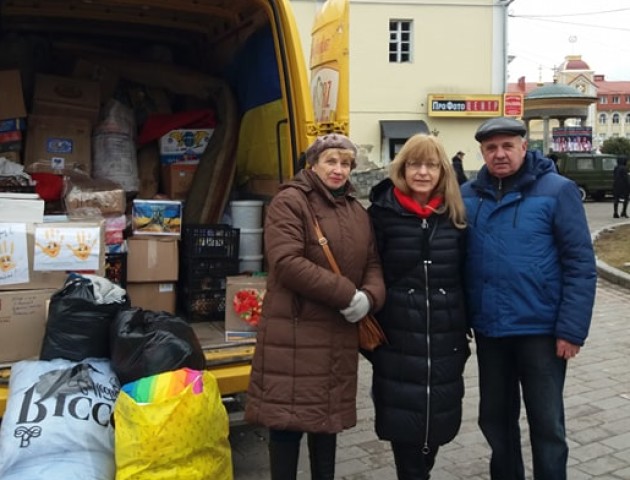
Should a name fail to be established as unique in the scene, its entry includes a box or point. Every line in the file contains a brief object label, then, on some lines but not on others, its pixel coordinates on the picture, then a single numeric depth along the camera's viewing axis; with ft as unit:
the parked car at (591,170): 77.71
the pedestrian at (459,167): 48.92
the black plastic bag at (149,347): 10.43
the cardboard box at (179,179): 17.79
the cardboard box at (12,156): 16.25
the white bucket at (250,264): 15.78
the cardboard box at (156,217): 14.84
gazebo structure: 102.01
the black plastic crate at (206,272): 14.99
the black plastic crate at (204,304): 14.97
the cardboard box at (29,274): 11.46
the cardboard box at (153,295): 14.51
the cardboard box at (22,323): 11.57
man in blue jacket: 9.39
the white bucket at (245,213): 16.11
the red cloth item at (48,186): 16.03
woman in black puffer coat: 9.53
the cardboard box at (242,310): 13.29
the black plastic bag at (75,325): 11.00
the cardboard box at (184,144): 17.99
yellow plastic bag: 9.39
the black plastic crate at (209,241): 15.11
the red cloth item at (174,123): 18.06
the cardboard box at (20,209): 11.66
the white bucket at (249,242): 15.97
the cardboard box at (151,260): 14.44
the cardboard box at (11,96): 15.99
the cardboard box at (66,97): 16.79
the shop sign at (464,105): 81.35
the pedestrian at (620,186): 58.18
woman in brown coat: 9.11
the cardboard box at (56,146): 16.47
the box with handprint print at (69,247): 11.68
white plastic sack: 9.43
